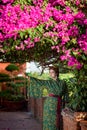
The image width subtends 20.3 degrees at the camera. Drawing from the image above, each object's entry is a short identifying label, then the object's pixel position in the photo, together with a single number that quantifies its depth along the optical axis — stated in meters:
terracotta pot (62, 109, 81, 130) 3.89
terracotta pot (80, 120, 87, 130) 3.59
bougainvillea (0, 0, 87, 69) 3.19
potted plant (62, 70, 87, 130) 3.84
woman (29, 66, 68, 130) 5.23
